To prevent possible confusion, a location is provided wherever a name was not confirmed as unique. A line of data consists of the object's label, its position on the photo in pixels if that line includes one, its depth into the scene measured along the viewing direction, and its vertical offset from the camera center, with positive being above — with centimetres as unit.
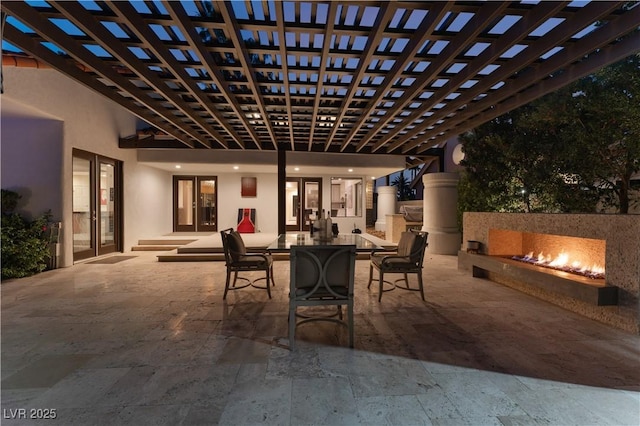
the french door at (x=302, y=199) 1044 +28
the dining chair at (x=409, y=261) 379 -70
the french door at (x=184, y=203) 1029 +13
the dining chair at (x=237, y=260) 382 -69
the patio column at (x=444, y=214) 769 -17
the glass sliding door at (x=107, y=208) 700 -4
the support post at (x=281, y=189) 755 +44
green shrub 486 -60
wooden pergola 252 +162
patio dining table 323 -41
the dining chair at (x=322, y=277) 258 -62
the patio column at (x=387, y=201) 1455 +30
